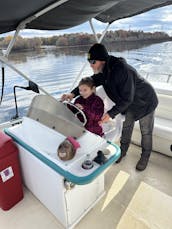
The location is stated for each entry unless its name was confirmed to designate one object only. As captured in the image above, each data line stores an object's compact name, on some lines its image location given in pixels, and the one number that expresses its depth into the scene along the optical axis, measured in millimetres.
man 1638
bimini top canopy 1350
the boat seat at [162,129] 2191
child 1713
